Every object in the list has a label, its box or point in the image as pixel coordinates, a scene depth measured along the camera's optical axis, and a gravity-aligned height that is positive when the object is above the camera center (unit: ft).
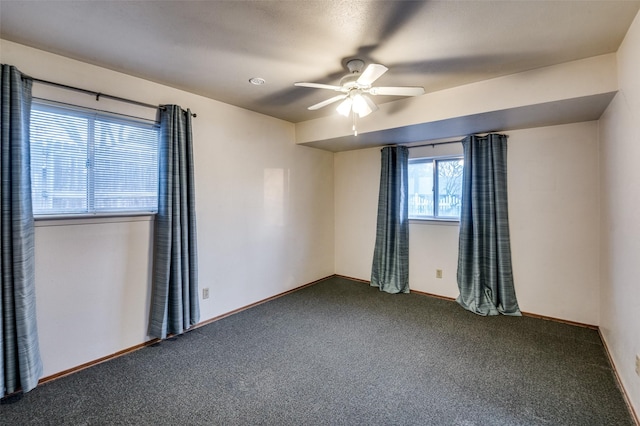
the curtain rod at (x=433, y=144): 12.23 +2.91
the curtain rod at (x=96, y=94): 6.97 +3.06
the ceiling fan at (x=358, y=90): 7.23 +3.05
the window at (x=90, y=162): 7.05 +1.30
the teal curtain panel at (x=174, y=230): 8.76 -0.56
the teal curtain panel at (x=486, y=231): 11.10 -0.76
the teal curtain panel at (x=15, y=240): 6.22 -0.61
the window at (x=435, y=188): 12.74 +1.04
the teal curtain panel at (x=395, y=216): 13.53 -0.22
